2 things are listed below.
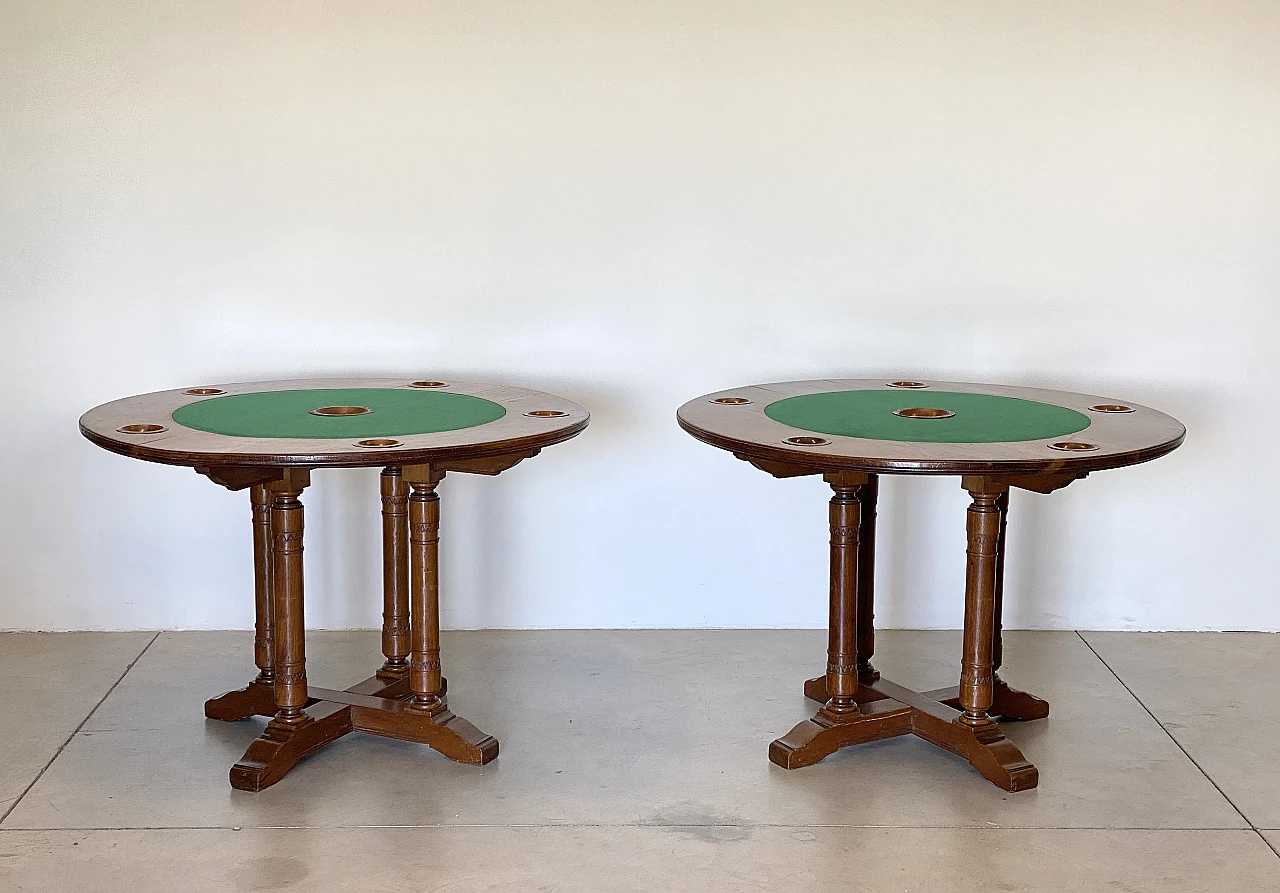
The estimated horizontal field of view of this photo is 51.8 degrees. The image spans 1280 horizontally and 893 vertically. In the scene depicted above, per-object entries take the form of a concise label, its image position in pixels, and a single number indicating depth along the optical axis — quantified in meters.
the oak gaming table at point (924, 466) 2.88
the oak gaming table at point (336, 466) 2.92
